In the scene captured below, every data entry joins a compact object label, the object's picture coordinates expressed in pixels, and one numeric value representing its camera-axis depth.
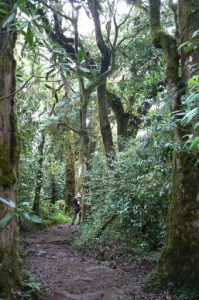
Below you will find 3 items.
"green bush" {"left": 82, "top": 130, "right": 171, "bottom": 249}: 7.56
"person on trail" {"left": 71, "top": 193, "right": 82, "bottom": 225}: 15.33
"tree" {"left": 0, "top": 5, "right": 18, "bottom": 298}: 4.30
